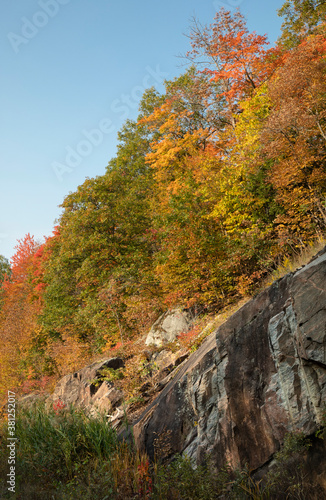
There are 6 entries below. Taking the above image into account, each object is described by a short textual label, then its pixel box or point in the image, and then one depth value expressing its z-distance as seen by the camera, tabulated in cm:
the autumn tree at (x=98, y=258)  1600
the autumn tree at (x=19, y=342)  2148
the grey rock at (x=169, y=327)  1237
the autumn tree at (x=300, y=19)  2016
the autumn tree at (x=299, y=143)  1094
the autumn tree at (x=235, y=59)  1677
